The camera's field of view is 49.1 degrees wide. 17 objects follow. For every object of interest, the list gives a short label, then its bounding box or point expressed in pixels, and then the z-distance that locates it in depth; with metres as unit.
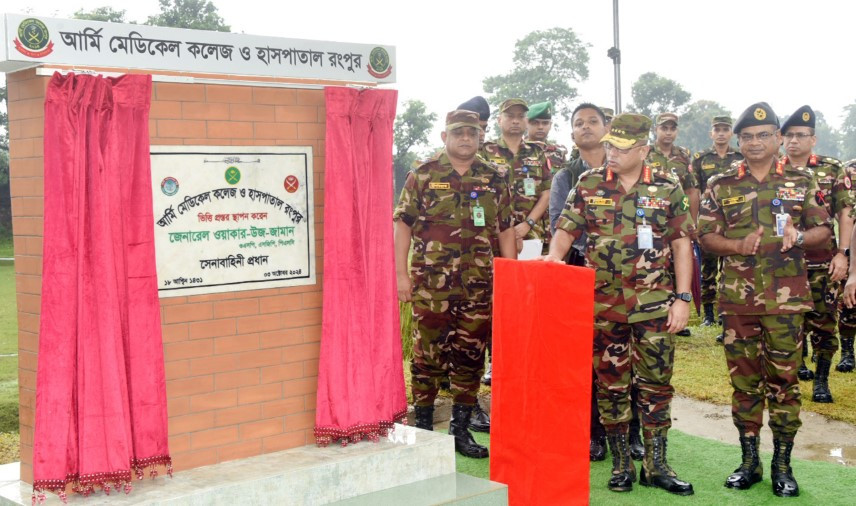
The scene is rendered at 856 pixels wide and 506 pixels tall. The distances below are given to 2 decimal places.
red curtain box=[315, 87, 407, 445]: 4.39
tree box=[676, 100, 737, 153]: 70.69
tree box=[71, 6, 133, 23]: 39.38
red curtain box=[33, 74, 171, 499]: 3.58
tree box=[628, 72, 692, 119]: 67.25
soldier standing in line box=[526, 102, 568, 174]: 8.27
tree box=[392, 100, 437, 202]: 43.81
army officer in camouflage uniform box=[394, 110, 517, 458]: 5.88
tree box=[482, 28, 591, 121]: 60.34
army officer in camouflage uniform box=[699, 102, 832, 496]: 5.21
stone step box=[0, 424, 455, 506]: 3.83
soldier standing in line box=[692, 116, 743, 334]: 10.18
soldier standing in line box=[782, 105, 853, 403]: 7.21
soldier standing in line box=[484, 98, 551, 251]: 7.64
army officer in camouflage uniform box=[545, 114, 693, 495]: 5.19
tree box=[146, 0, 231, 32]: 43.31
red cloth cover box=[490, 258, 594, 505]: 4.64
